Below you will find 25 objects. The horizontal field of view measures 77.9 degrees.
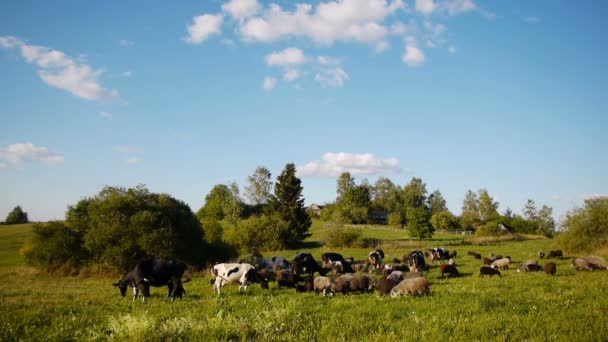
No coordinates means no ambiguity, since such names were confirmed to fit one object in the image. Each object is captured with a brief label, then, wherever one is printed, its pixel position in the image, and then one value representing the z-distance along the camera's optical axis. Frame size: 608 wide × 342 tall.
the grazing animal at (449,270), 21.77
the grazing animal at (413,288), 13.80
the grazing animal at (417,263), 24.10
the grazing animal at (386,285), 14.58
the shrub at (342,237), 51.26
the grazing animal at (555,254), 31.66
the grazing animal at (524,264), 23.50
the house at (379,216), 124.48
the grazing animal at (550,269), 20.98
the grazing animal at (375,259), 28.17
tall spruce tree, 68.94
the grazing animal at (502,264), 25.70
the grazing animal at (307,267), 23.24
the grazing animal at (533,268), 22.73
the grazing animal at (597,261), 22.77
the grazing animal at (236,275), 16.81
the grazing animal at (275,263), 27.30
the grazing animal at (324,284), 15.62
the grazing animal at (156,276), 14.09
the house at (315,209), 140.09
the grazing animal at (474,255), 33.71
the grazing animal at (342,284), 15.56
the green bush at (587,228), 34.75
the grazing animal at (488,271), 20.86
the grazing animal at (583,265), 22.64
